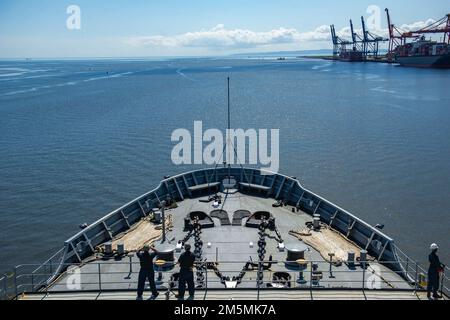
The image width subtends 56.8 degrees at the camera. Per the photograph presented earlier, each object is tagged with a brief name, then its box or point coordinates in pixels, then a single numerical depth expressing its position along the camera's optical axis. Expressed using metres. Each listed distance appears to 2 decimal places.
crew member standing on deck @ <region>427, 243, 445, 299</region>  11.08
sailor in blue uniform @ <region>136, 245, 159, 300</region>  11.28
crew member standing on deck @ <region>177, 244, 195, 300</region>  10.97
